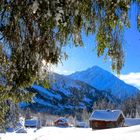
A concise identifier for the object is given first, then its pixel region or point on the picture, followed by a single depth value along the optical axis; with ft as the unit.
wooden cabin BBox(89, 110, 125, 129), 95.62
